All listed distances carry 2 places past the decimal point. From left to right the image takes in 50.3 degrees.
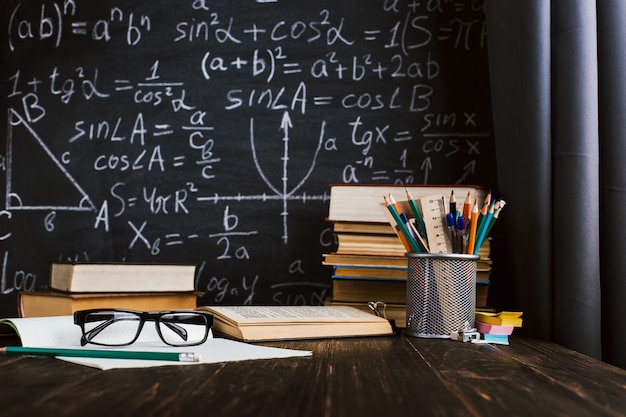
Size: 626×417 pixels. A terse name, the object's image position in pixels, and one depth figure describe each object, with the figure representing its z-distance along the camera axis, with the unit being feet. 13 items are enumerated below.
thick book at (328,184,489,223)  4.41
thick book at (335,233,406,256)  4.33
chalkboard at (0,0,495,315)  5.39
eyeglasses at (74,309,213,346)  2.86
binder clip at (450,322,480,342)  3.52
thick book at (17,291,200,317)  4.11
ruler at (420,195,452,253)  3.76
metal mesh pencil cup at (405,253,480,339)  3.62
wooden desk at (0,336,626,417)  1.83
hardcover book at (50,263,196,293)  4.17
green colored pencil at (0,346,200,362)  2.49
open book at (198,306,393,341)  3.28
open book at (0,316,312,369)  2.54
